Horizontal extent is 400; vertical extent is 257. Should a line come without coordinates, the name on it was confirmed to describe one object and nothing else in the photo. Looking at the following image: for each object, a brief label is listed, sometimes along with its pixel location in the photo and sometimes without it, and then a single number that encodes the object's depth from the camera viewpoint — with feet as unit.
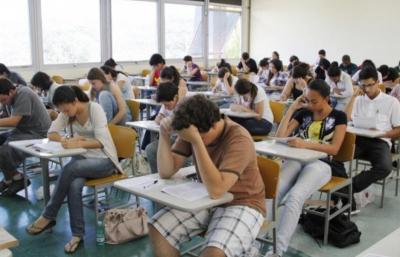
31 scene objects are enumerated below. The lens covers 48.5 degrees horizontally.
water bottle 10.42
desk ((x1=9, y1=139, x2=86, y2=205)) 10.02
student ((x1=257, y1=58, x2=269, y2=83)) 27.73
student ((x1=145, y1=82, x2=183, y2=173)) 12.16
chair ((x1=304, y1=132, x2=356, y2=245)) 10.10
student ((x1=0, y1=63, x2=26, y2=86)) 18.38
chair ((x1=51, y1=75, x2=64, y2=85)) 25.16
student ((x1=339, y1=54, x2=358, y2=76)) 30.71
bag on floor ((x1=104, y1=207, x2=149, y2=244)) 10.38
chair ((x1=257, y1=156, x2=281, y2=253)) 7.95
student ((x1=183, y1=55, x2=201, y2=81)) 30.22
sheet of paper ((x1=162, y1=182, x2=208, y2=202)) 6.86
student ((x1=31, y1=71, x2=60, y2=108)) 16.66
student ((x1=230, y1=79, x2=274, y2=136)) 15.30
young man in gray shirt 13.41
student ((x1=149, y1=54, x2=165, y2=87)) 22.71
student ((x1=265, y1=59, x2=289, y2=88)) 25.38
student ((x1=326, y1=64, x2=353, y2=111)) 20.63
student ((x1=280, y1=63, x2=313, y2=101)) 19.70
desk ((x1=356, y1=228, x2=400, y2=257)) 4.53
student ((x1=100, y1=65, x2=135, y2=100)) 19.06
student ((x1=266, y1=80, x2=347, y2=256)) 9.31
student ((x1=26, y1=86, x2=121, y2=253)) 10.21
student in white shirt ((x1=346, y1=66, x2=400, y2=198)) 12.16
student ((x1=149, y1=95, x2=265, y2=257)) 6.75
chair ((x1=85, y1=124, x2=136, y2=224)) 11.37
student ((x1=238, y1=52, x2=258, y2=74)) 28.43
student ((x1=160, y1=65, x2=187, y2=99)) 16.26
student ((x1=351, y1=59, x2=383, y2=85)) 25.68
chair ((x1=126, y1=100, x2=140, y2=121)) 16.90
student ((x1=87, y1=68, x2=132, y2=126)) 15.08
